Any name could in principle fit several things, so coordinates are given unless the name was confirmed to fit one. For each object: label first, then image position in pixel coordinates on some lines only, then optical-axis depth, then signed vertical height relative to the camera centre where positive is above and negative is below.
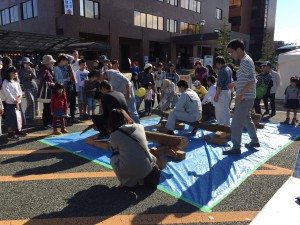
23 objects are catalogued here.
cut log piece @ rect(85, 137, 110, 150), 5.28 -1.59
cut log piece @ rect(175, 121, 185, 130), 6.95 -1.59
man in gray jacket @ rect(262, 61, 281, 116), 9.05 -0.87
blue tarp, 3.61 -1.69
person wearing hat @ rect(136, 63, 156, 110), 9.44 -0.43
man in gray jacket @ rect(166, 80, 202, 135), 5.77 -0.94
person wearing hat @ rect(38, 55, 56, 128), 6.89 -0.38
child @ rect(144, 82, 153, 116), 8.97 -1.14
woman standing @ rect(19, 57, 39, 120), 7.54 -0.62
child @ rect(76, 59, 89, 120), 8.03 -0.59
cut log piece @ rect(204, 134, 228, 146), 5.61 -1.60
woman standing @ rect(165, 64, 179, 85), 10.48 -0.36
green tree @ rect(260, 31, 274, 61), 40.41 +2.61
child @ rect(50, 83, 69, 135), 6.34 -0.94
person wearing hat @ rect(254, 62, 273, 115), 8.59 -0.64
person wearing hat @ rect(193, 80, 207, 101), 8.15 -0.77
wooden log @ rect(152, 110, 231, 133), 5.59 -1.32
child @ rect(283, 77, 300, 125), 7.80 -0.95
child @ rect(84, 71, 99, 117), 7.79 -0.62
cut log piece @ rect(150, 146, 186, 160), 4.57 -1.55
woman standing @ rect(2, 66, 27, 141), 5.84 -0.76
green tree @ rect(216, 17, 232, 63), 29.24 +3.06
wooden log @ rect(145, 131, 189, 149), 4.66 -1.32
